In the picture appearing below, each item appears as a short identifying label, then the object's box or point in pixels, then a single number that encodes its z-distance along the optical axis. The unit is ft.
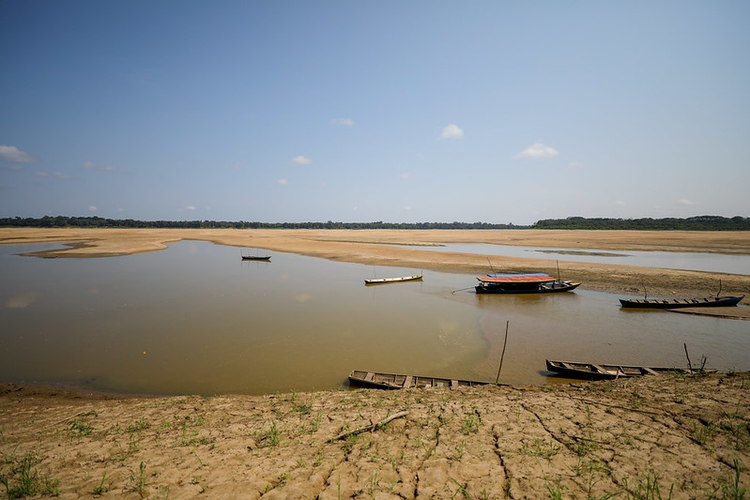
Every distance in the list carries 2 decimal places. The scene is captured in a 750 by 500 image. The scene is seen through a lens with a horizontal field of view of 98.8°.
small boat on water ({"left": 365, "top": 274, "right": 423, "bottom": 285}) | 89.35
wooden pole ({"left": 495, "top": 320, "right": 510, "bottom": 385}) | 35.88
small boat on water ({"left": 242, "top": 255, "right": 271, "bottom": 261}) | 133.34
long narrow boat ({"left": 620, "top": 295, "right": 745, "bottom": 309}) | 66.74
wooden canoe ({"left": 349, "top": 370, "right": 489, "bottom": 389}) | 33.27
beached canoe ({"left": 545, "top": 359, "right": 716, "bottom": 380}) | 35.91
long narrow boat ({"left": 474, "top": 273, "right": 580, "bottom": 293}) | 82.28
